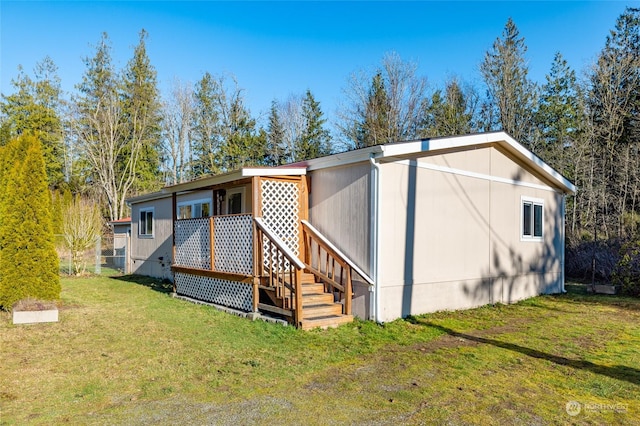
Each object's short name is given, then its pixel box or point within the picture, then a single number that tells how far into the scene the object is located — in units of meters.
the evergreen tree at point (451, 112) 24.62
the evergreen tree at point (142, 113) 28.95
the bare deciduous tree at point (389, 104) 24.58
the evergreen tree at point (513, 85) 22.44
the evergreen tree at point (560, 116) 21.09
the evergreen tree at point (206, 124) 28.72
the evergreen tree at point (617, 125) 18.59
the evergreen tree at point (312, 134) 28.36
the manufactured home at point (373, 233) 7.50
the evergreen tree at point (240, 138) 28.36
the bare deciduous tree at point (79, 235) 15.19
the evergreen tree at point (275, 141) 29.53
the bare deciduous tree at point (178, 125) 29.09
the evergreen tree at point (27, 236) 7.83
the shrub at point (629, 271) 11.53
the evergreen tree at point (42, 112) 29.83
